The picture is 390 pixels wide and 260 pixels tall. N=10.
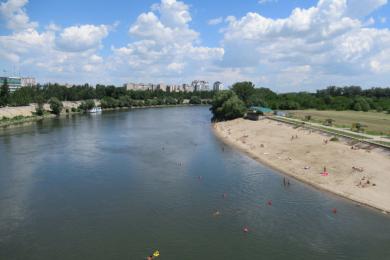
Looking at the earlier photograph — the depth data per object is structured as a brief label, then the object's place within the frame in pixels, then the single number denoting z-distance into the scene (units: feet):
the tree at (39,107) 384.72
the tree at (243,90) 447.42
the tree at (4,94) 372.38
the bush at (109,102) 537.65
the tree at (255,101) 418.31
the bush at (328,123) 243.87
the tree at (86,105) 473.26
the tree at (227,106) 345.72
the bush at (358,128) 201.73
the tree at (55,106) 407.30
